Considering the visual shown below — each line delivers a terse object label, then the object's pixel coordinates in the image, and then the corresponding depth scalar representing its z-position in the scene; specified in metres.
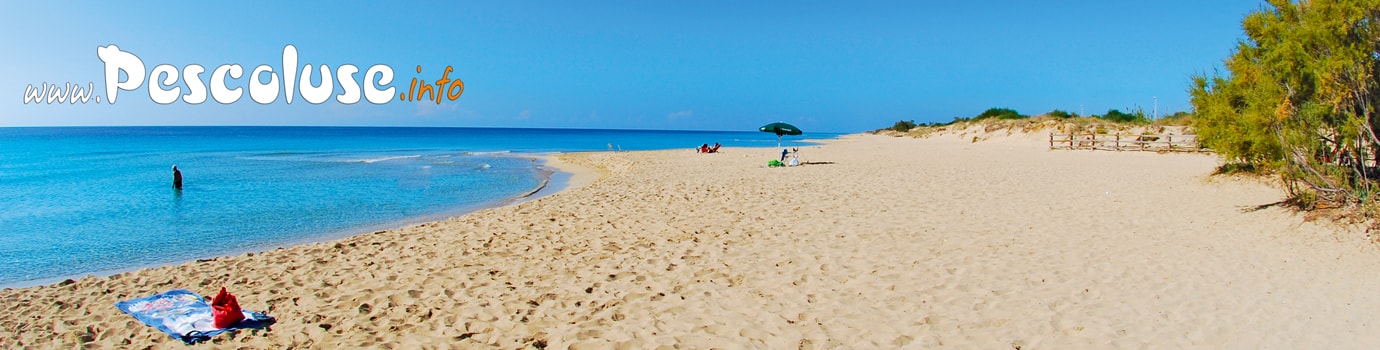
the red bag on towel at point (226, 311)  5.00
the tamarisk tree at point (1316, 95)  7.85
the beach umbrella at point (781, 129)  25.30
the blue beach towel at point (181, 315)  4.88
